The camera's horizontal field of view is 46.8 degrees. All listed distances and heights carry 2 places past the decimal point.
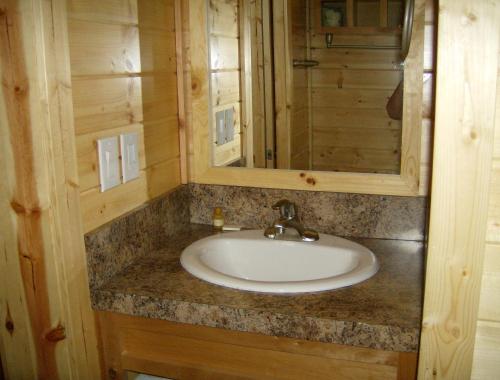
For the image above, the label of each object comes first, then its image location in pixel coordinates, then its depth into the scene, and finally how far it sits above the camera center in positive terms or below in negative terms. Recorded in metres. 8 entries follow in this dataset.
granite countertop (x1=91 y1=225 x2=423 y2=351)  1.09 -0.47
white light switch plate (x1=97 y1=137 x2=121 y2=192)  1.25 -0.20
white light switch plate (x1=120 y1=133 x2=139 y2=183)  1.34 -0.20
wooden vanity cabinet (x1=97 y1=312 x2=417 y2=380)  1.13 -0.58
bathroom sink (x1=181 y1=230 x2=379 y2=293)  1.40 -0.46
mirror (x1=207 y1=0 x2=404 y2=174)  1.46 -0.04
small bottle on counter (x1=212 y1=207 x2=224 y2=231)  1.64 -0.42
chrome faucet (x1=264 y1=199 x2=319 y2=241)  1.49 -0.40
